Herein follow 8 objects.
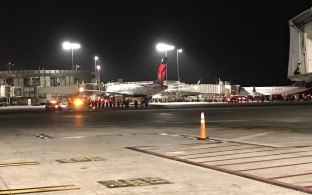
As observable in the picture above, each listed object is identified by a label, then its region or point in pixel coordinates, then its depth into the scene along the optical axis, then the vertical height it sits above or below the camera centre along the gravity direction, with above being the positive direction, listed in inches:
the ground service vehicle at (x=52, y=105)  2394.2 -24.9
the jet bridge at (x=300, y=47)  610.9 +63.4
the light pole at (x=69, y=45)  3304.6 +372.8
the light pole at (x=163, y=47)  3437.5 +371.2
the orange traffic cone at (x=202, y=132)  736.5 -51.2
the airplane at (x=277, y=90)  4825.1 +77.6
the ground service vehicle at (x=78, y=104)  2452.0 -22.8
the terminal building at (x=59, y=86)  4668.3 +129.9
